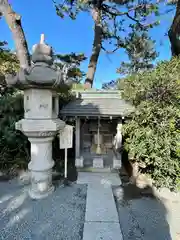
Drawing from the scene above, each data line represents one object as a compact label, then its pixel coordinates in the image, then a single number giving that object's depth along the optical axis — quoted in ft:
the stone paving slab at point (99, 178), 13.81
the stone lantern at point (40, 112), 10.24
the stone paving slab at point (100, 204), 9.53
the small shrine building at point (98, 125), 14.44
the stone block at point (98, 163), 15.70
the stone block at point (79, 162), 15.39
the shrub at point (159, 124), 12.34
